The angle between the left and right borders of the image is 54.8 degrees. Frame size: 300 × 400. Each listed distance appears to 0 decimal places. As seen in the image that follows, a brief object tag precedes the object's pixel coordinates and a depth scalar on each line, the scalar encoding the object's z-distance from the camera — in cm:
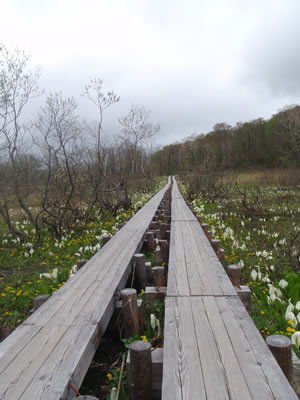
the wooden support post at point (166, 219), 731
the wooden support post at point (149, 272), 430
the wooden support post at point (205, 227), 543
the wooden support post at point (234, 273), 329
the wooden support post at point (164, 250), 469
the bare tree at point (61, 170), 788
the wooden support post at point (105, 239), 536
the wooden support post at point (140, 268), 416
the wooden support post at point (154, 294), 309
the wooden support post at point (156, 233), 661
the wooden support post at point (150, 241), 600
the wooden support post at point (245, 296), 285
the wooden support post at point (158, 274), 344
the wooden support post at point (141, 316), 284
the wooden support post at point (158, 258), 460
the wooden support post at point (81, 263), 411
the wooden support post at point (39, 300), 281
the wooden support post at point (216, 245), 442
